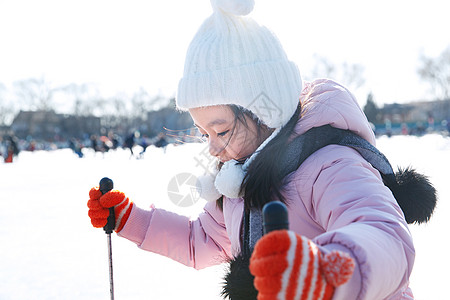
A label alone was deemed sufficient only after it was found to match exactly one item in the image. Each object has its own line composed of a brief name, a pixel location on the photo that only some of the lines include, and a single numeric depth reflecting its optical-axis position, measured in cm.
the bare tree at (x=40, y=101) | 5631
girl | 97
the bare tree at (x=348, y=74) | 4203
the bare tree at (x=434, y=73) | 4238
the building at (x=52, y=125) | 5947
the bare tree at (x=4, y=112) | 5900
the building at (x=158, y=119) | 4931
